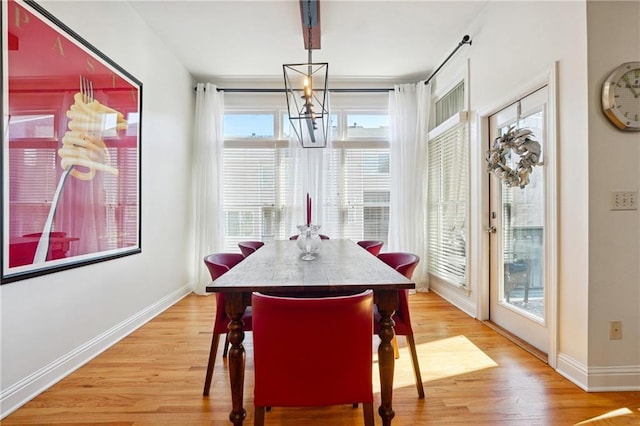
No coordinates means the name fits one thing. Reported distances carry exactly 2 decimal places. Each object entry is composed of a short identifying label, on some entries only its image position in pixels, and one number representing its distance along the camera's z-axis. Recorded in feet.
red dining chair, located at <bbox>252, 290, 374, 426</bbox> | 4.04
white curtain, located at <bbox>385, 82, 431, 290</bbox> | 14.92
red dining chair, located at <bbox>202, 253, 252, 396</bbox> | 6.27
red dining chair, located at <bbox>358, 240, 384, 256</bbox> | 10.21
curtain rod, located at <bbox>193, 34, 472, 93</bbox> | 15.19
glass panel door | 8.16
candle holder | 7.64
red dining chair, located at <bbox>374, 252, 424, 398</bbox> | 6.23
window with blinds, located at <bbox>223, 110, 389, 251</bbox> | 15.48
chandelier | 14.62
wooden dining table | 4.73
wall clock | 6.34
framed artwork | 5.94
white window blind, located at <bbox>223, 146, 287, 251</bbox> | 15.49
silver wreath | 8.09
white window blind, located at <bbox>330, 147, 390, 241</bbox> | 15.53
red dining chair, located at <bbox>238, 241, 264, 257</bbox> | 9.78
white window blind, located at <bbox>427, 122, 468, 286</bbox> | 11.95
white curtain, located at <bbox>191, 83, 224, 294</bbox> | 14.74
